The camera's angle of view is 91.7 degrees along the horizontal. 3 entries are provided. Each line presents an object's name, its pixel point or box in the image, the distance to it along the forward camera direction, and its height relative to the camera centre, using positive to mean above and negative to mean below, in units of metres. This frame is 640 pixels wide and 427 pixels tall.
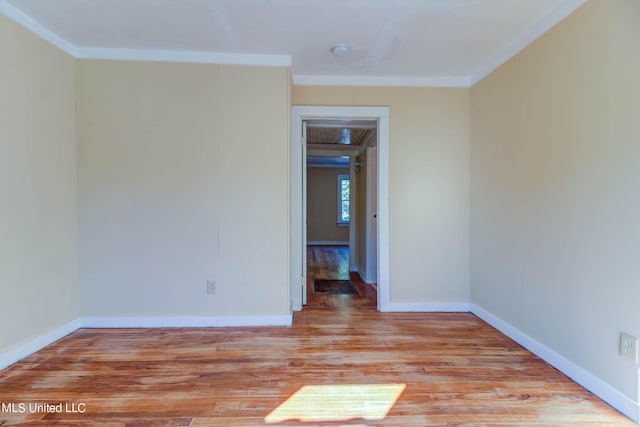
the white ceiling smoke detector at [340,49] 2.48 +1.27
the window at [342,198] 9.38 +0.20
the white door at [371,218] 4.33 -0.19
